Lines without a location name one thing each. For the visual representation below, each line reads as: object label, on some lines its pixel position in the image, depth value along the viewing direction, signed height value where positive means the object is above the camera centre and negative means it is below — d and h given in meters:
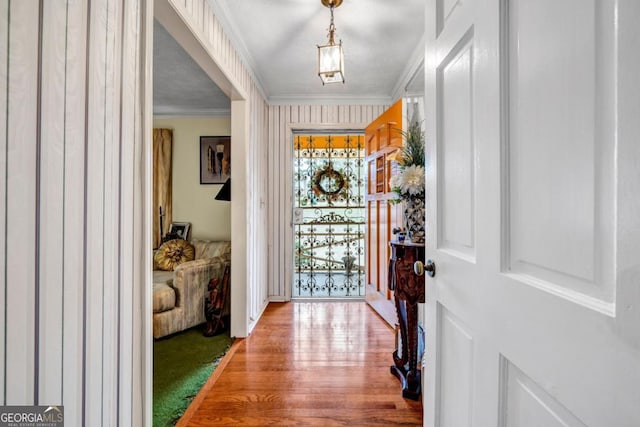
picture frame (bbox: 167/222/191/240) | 4.23 -0.21
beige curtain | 4.18 +0.51
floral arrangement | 1.86 +0.26
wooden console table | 1.90 -0.52
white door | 0.42 +0.00
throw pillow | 3.67 -0.49
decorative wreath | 4.28 +0.44
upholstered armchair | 2.82 -0.76
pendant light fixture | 2.10 +1.07
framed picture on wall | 4.31 +0.76
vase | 1.95 -0.04
